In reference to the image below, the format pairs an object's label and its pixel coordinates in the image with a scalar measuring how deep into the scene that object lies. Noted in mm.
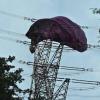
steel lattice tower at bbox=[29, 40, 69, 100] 66250
